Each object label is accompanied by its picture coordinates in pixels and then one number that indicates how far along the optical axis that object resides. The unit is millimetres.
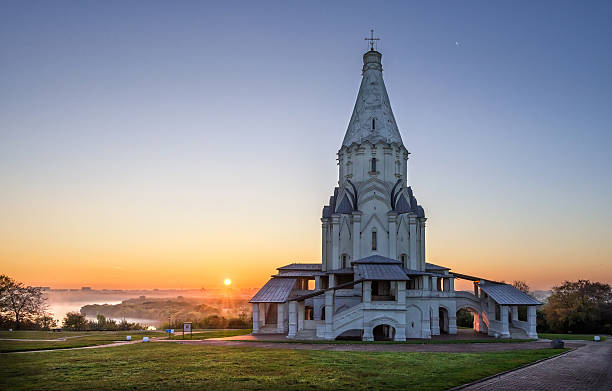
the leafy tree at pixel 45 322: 43406
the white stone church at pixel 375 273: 32406
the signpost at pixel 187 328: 34628
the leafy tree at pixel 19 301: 42281
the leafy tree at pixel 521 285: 61669
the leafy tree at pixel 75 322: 42406
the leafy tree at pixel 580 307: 39781
